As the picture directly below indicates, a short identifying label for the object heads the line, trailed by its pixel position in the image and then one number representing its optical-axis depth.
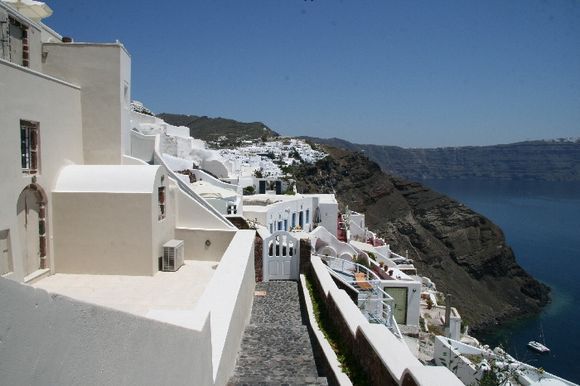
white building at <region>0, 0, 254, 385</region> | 7.21
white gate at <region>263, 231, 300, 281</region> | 12.42
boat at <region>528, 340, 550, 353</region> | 40.71
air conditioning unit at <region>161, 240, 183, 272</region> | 10.15
